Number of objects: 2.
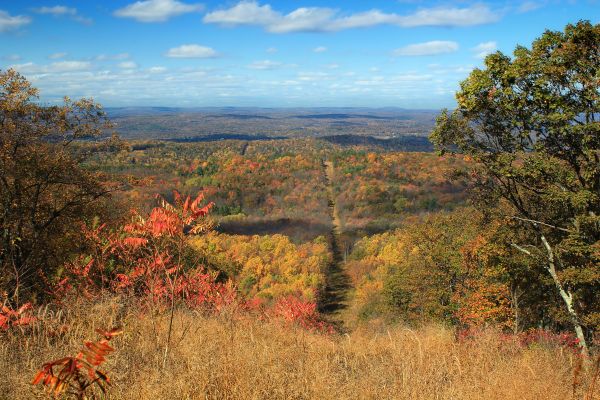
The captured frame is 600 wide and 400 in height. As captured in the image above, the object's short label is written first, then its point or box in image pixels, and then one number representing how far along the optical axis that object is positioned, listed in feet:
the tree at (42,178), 36.40
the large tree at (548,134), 27.91
